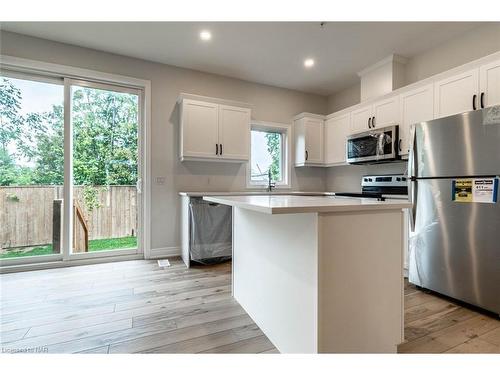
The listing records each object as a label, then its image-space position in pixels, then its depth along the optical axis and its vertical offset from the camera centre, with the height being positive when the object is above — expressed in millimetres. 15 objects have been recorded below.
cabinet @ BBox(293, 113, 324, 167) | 4180 +778
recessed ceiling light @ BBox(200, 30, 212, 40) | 2791 +1694
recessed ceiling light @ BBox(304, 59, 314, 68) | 3416 +1697
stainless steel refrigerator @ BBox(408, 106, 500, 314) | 1887 -192
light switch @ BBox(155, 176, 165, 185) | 3467 +80
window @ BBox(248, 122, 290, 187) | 4191 +545
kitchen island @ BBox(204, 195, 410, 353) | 1221 -475
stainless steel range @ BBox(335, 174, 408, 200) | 3035 -12
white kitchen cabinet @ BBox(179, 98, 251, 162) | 3346 +753
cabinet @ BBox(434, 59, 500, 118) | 2168 +888
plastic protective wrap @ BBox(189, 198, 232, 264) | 3119 -580
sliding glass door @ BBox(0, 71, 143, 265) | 2885 +210
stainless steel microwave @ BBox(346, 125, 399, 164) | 3096 +530
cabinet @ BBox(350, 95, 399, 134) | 3123 +946
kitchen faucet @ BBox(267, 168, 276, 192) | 4066 +40
